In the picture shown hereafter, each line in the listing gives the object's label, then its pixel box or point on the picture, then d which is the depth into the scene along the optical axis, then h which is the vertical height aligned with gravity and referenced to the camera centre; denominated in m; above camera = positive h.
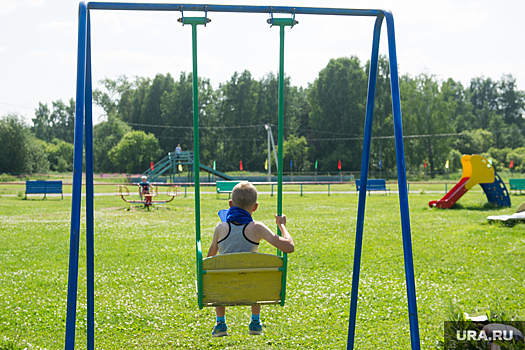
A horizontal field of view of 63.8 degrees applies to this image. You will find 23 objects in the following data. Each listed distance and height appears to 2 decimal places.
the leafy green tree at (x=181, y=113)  73.94 +9.52
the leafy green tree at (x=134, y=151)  63.84 +2.20
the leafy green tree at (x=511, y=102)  95.12 +15.34
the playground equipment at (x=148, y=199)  18.42 -1.52
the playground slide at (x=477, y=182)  17.80 -0.55
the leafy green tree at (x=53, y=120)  96.56 +10.61
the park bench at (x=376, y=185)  25.99 -1.05
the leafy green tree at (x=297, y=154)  67.25 +2.18
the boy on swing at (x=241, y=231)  3.46 -0.53
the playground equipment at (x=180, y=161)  44.05 -0.31
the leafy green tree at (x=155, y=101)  78.19 +12.10
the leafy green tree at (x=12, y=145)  56.97 +2.65
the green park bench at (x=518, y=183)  25.50 -0.83
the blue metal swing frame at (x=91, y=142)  2.92 +0.19
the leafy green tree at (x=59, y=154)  73.38 +1.94
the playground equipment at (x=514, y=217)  11.92 -1.37
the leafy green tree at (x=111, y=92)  82.25 +14.21
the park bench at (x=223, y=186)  23.95 -1.14
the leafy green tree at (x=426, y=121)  66.88 +7.50
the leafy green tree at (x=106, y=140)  70.38 +4.28
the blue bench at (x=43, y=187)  23.94 -1.28
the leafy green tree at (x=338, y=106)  73.21 +10.79
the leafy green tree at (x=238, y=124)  73.44 +7.63
